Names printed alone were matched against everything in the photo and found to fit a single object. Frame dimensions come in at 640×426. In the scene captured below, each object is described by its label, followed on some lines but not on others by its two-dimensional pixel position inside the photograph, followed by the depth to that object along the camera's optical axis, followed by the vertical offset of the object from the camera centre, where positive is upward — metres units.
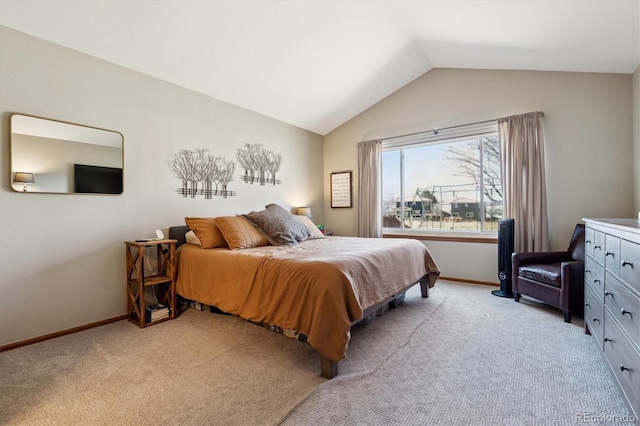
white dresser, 1.36 -0.50
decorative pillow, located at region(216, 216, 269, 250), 2.97 -0.20
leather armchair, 2.62 -0.63
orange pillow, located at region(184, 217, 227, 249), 3.03 -0.18
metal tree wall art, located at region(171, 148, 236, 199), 3.42 +0.53
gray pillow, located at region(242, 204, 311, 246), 3.23 -0.14
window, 4.08 +0.48
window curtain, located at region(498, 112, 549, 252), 3.49 +0.39
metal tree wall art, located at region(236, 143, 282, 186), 4.13 +0.77
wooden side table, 2.67 -0.64
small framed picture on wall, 5.27 +0.43
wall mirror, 2.33 +0.52
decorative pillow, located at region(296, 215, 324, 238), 3.80 -0.19
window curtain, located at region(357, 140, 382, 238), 4.86 +0.42
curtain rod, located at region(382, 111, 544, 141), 3.98 +1.24
